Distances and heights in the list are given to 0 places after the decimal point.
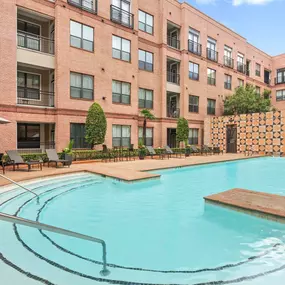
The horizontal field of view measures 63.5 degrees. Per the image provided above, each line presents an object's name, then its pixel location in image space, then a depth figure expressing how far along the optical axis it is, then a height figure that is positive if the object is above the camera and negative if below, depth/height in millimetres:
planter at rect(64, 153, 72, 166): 11555 -892
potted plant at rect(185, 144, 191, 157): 19266 -819
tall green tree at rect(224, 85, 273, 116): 24656 +4307
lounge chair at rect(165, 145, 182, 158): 17594 -763
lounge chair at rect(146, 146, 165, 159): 16875 -737
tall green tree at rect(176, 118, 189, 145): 20266 +946
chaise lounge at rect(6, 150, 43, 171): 10211 -857
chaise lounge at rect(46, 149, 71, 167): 11394 -843
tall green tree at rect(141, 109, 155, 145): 18516 +2030
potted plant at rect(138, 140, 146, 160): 16641 -802
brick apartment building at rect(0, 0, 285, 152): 13867 +5529
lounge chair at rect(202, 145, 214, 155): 21267 -801
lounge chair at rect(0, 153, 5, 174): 9611 -928
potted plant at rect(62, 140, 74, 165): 11660 -677
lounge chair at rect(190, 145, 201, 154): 20406 -776
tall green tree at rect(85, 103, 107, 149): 14617 +934
